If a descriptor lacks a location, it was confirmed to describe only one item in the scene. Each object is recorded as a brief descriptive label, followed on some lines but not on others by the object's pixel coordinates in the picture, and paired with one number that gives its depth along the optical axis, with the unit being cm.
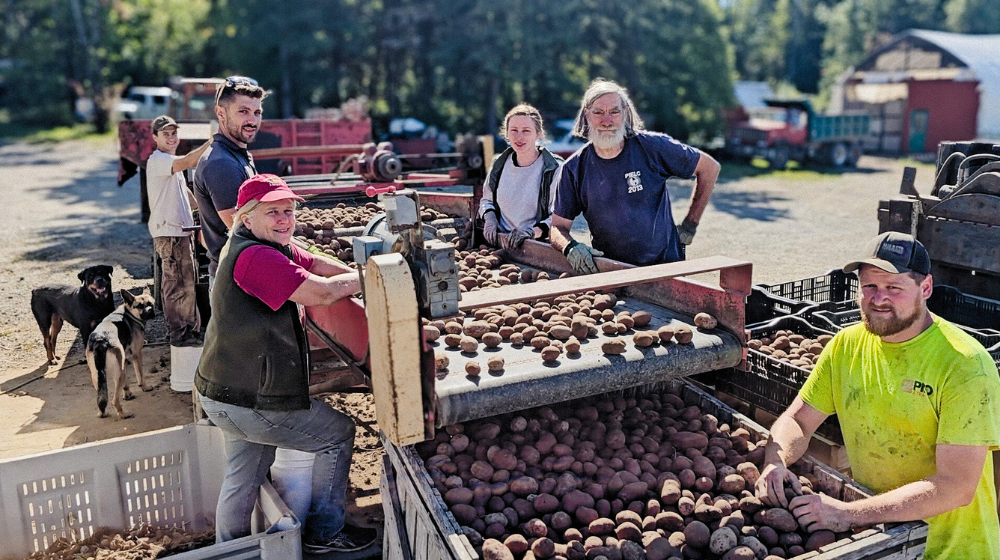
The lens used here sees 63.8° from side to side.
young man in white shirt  647
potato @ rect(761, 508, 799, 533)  281
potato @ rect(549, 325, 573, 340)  337
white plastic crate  359
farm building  2495
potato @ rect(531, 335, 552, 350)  327
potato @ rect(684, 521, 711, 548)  277
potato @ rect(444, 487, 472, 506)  292
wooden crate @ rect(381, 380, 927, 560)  259
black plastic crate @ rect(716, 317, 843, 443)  359
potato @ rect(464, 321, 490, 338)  342
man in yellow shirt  258
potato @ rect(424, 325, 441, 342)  336
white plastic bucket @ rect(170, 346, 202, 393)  608
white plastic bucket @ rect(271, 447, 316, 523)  367
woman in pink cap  315
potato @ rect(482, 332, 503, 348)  333
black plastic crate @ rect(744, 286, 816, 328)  477
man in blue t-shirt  432
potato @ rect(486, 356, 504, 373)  302
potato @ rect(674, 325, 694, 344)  325
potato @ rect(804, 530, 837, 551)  268
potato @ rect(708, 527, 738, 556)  272
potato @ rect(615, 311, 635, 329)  349
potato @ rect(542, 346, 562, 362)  310
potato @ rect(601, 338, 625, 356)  316
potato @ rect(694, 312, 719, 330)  339
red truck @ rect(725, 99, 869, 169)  2112
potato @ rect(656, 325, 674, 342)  328
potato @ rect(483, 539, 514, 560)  260
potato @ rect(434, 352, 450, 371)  306
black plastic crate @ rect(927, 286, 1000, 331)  475
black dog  632
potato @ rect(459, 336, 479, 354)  326
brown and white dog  561
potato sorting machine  266
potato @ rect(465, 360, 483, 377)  299
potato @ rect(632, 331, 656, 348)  321
